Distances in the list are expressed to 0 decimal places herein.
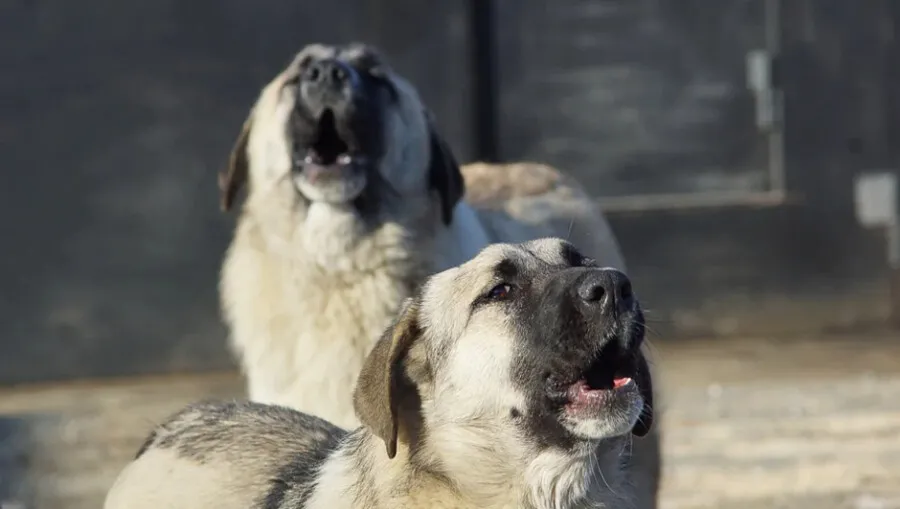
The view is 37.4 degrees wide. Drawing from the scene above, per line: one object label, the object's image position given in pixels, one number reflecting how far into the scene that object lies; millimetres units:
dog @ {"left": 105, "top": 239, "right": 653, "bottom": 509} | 3469
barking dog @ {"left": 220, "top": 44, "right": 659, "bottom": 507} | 5273
